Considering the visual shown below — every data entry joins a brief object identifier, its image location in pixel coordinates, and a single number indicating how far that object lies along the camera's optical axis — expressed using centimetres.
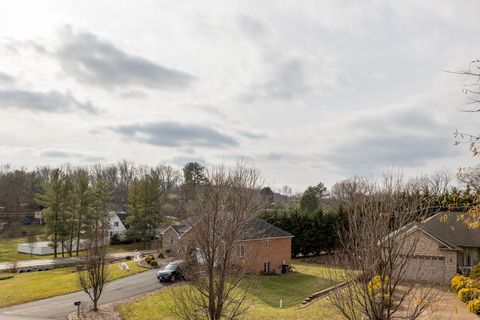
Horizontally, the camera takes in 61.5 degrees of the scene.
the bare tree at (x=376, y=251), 1101
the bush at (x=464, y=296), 2162
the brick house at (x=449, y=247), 2992
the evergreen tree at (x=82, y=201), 5703
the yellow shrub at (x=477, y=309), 1864
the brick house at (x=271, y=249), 3597
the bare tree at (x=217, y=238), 1355
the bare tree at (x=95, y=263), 2342
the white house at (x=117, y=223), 7369
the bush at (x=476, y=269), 2475
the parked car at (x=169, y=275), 3172
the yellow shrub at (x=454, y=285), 2438
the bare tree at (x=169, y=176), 11494
